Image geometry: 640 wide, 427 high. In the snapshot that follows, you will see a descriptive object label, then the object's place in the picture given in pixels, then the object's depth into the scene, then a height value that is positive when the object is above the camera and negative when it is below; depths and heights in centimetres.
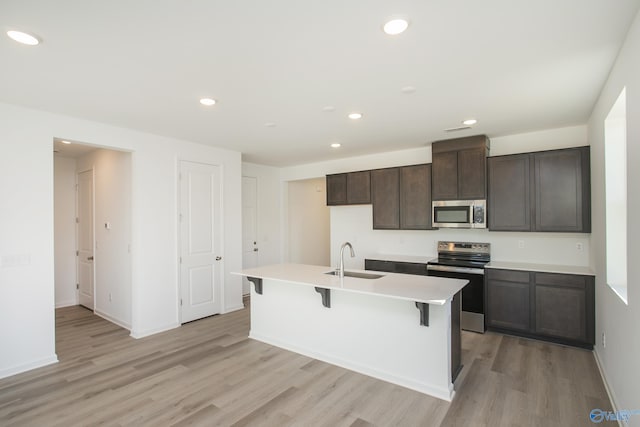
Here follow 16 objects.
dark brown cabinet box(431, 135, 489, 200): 426 +58
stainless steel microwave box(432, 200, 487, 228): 426 -3
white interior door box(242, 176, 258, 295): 615 -20
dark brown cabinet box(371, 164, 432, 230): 478 +22
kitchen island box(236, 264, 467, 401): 271 -105
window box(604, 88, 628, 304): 272 +10
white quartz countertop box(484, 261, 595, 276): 365 -67
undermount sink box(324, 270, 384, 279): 352 -67
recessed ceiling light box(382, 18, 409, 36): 182 +105
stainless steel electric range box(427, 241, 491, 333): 408 -77
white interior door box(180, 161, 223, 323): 458 -37
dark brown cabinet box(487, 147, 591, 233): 369 +23
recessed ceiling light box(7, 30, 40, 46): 191 +106
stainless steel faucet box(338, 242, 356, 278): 330 -58
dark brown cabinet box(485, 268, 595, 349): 351 -107
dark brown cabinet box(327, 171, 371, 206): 537 +41
